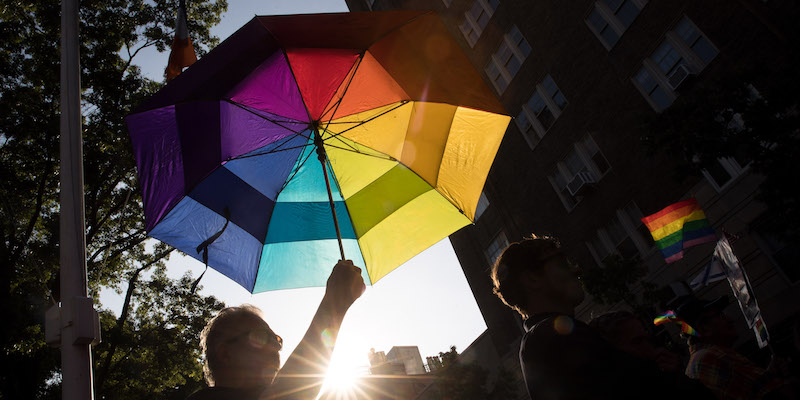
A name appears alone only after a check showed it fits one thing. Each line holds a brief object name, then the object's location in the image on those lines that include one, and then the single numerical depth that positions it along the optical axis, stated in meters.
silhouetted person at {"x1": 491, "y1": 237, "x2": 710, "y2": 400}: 1.74
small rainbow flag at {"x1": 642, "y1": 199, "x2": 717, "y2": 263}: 11.95
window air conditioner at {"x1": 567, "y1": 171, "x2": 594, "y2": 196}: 18.81
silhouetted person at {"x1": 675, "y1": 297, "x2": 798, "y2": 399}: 3.62
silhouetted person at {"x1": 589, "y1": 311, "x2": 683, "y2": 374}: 3.47
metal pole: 2.23
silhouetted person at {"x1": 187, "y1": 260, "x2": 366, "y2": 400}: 1.78
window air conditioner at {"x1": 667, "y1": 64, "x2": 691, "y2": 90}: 15.14
